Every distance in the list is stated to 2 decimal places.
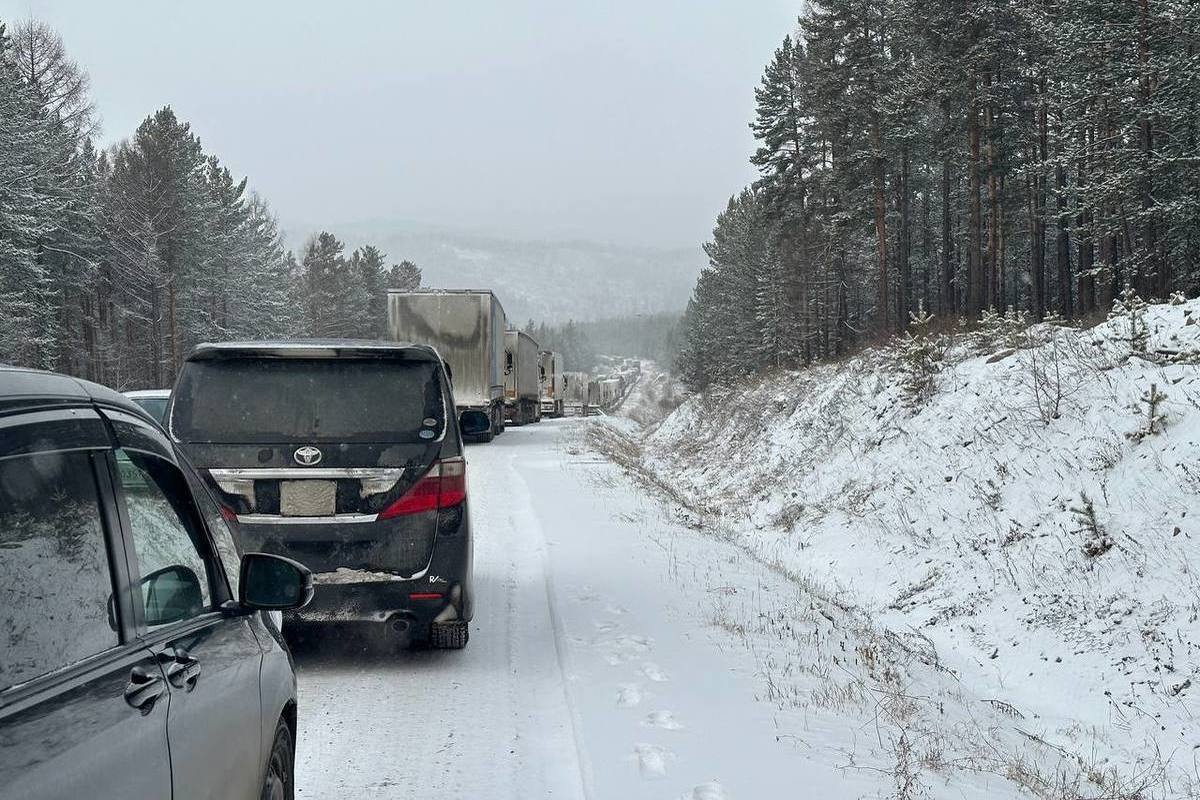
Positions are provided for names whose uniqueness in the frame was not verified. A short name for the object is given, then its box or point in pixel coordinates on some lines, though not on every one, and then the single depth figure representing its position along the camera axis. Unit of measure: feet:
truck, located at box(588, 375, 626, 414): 297.12
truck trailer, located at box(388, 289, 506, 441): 92.58
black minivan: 21.07
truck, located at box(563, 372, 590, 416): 269.27
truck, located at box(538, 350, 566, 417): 207.67
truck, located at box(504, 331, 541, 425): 129.39
